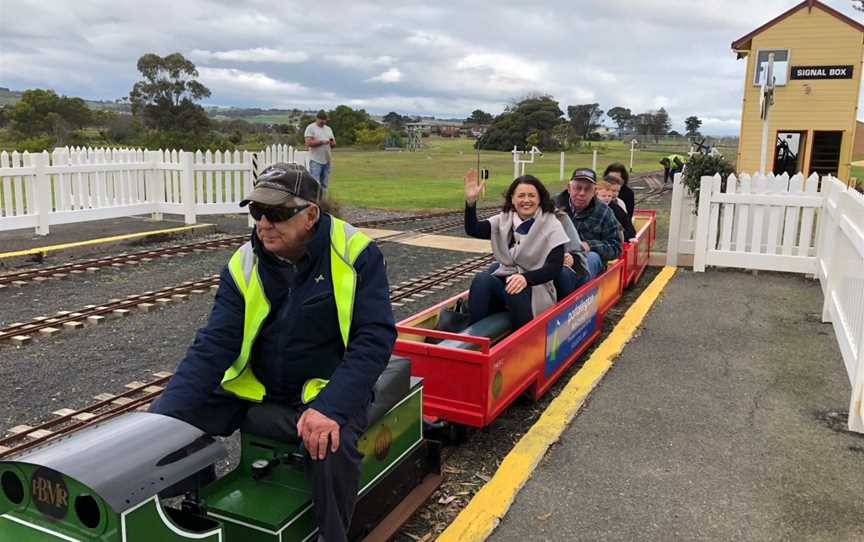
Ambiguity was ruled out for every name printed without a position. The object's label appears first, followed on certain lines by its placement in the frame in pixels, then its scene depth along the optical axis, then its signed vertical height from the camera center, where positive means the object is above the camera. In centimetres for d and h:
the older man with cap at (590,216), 689 -54
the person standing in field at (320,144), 1405 +18
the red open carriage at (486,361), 397 -125
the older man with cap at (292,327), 260 -67
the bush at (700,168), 1005 -3
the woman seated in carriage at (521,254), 501 -70
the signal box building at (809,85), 2020 +249
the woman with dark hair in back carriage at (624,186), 855 -29
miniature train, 188 -113
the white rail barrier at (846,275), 425 -91
